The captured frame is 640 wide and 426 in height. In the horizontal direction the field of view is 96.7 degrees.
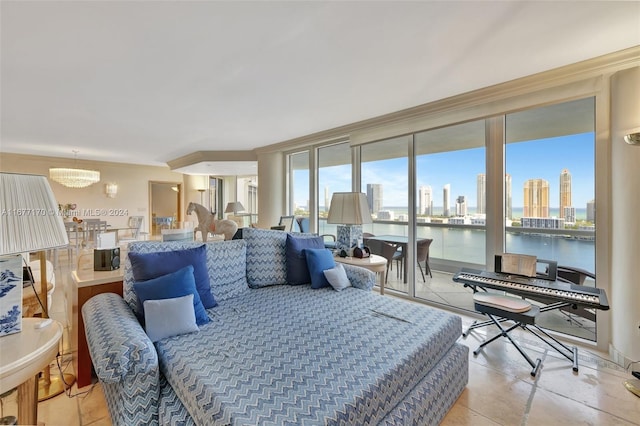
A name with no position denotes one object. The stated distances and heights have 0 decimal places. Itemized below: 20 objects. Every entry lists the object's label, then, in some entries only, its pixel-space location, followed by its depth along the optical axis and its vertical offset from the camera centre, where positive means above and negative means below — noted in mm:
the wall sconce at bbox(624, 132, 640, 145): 1950 +506
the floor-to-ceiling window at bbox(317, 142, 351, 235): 4742 +652
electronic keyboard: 2078 -619
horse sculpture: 4329 -187
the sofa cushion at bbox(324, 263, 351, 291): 2562 -599
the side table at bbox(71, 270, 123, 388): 1926 -585
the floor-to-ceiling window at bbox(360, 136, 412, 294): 3969 +263
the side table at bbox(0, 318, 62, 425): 1067 -576
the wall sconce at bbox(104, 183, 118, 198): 7820 +667
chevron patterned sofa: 1150 -739
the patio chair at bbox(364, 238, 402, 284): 4070 -557
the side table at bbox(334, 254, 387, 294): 3074 -554
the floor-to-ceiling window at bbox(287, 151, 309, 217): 5516 +583
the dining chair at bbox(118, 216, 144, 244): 6492 -373
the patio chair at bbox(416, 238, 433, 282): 3795 -549
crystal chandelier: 5801 +767
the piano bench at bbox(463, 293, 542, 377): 2242 -814
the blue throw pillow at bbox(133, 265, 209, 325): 1762 -477
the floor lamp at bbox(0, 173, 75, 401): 1138 -13
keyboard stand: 2236 -1107
